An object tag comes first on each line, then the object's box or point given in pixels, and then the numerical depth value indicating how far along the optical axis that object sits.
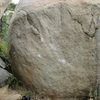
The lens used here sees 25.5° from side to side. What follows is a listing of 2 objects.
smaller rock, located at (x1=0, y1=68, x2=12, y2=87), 6.12
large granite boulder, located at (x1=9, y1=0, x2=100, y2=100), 5.51
